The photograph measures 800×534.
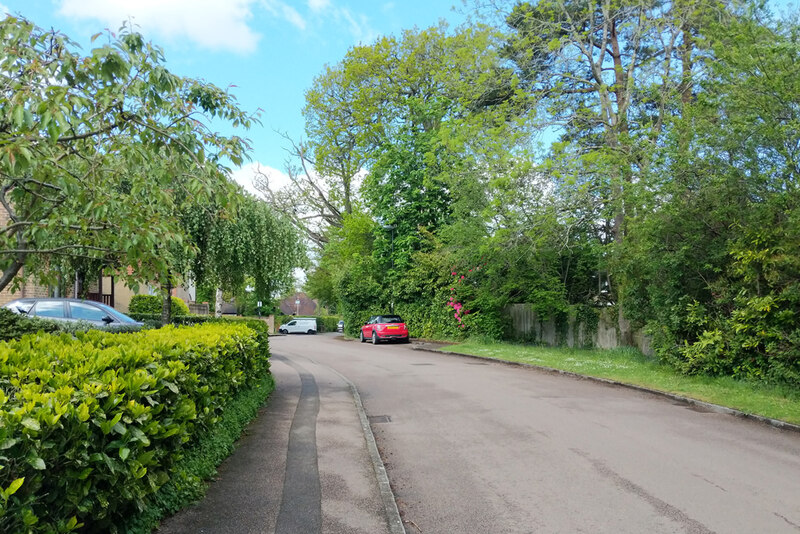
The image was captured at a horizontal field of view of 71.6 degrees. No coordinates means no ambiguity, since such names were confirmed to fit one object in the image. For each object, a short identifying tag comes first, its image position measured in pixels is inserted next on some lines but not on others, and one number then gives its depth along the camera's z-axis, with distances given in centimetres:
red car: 2936
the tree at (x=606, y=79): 1552
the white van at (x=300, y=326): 4969
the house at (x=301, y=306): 9412
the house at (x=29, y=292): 1975
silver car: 1350
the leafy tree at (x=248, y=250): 1405
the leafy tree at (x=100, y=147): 438
